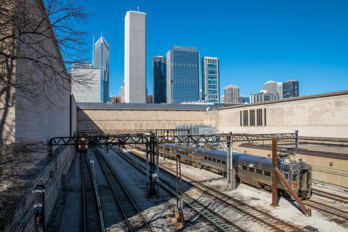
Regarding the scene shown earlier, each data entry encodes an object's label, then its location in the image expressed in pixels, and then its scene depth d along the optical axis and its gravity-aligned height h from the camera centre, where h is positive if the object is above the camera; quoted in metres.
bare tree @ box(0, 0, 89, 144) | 6.96 +2.28
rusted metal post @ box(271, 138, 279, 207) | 15.36 -3.44
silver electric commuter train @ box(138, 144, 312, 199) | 16.41 -3.66
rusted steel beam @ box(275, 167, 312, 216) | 13.64 -4.15
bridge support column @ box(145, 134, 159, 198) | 17.75 -3.96
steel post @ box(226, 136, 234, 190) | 19.22 -3.61
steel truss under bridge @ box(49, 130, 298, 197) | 17.78 -3.18
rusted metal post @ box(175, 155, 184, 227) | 12.74 -5.15
